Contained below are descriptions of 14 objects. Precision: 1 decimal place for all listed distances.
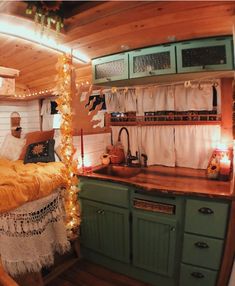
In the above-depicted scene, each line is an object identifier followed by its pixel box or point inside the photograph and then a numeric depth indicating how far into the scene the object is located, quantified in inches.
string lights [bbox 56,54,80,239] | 90.0
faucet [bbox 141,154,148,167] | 106.7
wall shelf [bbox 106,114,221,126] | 93.3
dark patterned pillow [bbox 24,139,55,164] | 100.8
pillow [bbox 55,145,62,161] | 102.6
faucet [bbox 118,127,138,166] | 107.2
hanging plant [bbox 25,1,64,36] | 44.6
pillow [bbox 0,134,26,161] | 113.7
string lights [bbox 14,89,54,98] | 120.1
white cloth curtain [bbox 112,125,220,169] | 94.3
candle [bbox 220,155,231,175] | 79.6
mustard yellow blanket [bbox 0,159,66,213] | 73.0
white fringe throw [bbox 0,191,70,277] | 76.7
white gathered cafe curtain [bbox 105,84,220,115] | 93.0
